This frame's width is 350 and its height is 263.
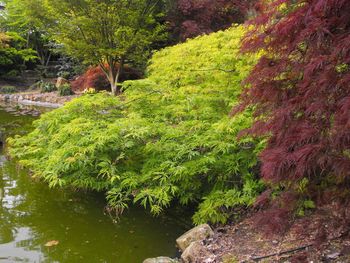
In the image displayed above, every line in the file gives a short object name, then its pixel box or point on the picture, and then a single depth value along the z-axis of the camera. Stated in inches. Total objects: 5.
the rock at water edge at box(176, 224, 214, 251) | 169.3
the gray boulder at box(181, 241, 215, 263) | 153.7
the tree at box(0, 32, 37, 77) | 866.6
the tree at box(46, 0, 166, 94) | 576.4
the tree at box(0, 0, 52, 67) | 930.1
